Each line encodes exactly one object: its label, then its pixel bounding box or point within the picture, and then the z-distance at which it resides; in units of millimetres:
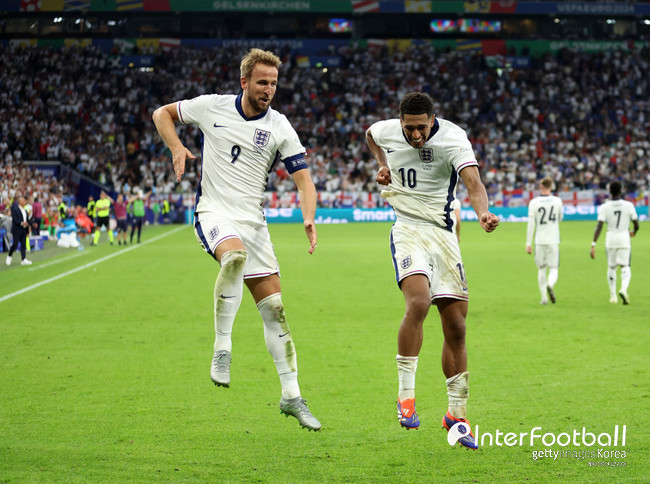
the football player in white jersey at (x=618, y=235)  14273
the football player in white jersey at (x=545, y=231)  14445
